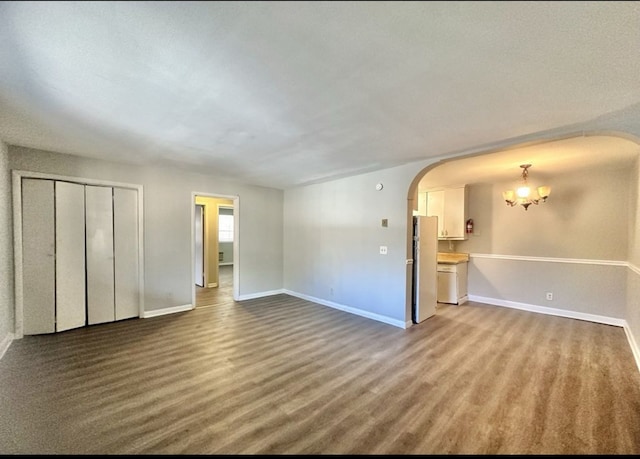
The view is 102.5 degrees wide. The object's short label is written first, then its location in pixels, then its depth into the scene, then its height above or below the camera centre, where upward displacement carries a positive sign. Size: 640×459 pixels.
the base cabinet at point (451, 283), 5.16 -1.16
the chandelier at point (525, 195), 4.10 +0.54
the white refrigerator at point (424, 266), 4.06 -0.65
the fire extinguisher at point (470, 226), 5.61 +0.01
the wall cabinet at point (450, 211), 5.46 +0.35
